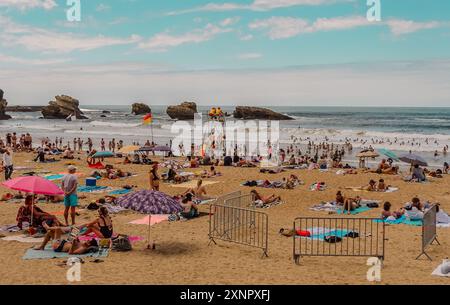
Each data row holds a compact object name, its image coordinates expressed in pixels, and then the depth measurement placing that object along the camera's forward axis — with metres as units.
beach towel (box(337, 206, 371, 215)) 15.95
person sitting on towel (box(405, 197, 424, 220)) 14.46
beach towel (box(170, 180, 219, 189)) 21.50
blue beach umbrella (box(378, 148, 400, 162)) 25.38
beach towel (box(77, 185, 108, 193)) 19.45
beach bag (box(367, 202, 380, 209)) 17.02
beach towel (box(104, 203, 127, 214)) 15.17
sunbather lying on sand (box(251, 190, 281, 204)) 17.27
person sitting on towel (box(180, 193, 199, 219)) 14.51
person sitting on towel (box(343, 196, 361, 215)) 15.95
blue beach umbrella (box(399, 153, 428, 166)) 23.27
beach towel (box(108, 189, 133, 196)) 19.19
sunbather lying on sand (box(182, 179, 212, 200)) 17.86
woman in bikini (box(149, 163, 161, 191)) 17.14
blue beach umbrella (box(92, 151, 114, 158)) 26.43
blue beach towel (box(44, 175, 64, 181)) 22.39
